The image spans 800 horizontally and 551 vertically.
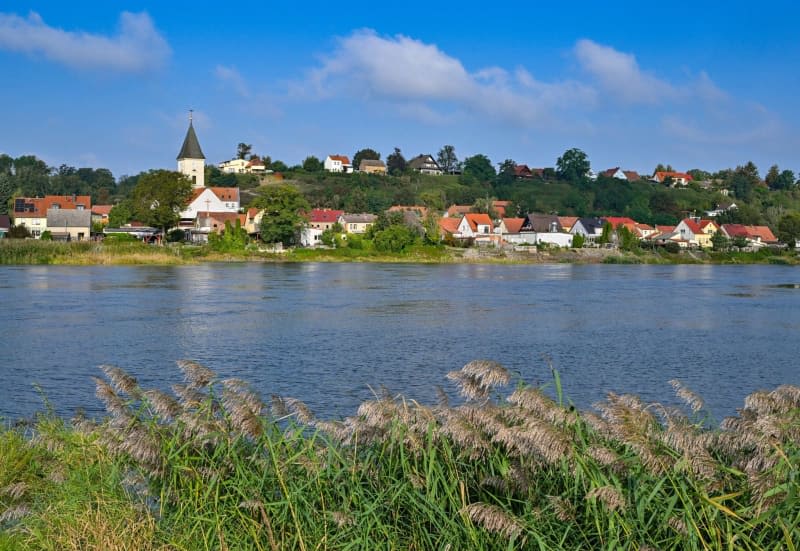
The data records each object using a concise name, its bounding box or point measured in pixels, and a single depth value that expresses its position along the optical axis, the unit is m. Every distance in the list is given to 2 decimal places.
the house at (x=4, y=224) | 115.61
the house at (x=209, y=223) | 124.88
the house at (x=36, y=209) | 125.56
